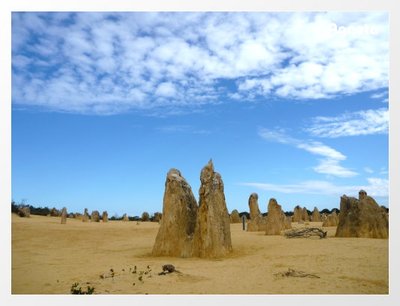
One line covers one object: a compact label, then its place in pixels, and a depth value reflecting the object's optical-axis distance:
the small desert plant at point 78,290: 8.53
